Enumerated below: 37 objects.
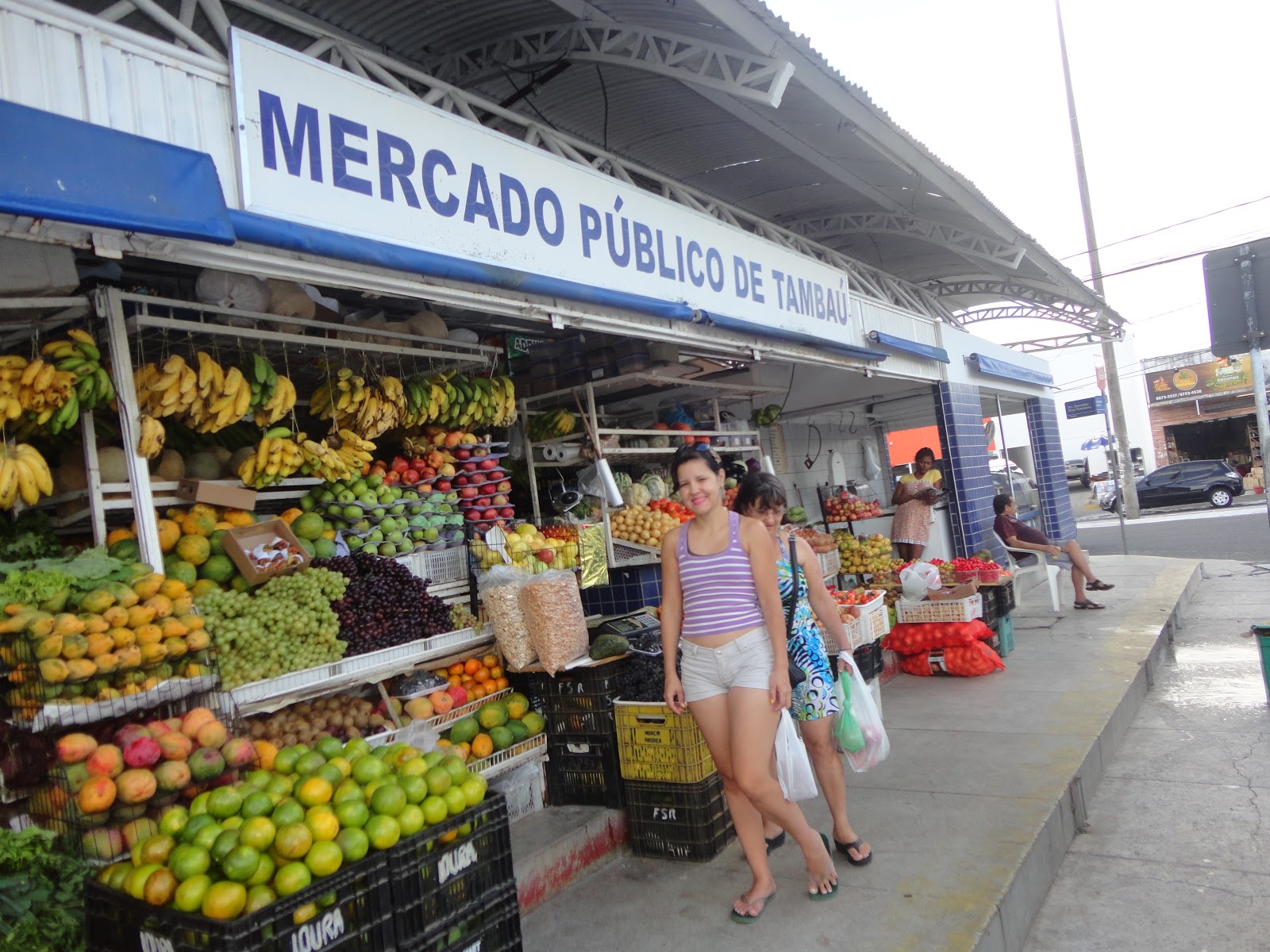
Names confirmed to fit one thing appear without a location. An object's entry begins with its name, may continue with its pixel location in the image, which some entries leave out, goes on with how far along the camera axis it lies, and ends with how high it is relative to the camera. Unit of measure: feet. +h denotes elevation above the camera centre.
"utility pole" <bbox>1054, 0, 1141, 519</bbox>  74.25 +5.54
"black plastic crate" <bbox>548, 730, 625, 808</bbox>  15.11 -4.84
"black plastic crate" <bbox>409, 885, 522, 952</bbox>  9.26 -4.67
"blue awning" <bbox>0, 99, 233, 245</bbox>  8.21 +4.13
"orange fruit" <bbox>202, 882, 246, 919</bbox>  7.99 -3.32
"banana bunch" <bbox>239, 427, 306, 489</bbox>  14.39 +1.49
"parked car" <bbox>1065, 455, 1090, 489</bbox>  123.03 -4.32
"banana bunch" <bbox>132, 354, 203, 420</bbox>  12.58 +2.62
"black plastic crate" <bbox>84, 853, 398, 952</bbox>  7.86 -3.64
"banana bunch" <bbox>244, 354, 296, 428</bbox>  14.44 +2.70
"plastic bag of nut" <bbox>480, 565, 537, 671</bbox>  15.69 -2.01
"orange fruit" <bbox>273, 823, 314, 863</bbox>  8.73 -3.08
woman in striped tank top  11.14 -2.28
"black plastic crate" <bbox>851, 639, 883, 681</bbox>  18.47 -4.20
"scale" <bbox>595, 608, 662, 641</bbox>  16.20 -2.44
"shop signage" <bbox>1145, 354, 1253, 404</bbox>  108.37 +6.15
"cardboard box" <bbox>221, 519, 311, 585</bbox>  13.20 -0.02
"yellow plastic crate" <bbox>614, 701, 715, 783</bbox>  13.96 -4.21
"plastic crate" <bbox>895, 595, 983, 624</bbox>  24.20 -4.40
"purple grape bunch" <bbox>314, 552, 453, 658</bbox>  14.14 -1.30
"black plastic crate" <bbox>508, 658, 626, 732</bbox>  15.30 -3.35
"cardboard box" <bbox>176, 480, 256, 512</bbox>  13.51 +1.02
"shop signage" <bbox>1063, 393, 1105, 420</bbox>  49.34 +2.01
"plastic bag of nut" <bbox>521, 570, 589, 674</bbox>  15.30 -2.00
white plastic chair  32.78 -4.86
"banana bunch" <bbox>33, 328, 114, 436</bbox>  11.46 +2.74
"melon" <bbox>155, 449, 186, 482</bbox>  13.71 +1.55
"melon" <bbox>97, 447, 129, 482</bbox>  12.40 +1.54
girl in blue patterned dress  12.75 -2.82
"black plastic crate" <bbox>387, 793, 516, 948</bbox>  9.19 -3.94
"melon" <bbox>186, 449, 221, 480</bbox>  14.44 +1.57
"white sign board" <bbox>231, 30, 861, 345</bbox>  10.97 +5.41
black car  83.76 -5.83
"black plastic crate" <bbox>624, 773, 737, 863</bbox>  13.87 -5.45
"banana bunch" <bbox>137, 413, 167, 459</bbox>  12.00 +1.82
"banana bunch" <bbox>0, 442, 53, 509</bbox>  10.87 +1.39
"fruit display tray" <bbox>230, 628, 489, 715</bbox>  12.23 -2.18
